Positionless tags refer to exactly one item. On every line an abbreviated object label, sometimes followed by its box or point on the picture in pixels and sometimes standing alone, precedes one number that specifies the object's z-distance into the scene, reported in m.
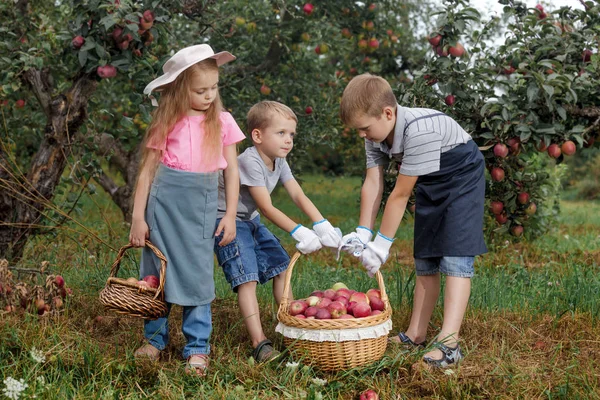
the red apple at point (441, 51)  4.00
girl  2.86
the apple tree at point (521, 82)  3.84
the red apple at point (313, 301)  2.90
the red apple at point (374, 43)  6.84
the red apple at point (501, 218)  4.98
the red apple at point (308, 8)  6.07
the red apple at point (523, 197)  4.82
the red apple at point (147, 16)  3.70
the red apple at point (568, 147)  3.81
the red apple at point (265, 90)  6.37
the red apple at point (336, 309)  2.75
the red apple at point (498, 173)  4.18
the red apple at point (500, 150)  3.91
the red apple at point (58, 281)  3.32
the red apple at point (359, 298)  2.86
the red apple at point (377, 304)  2.89
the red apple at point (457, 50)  4.00
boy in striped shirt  2.90
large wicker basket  2.64
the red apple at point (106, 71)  3.78
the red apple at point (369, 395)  2.46
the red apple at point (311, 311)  2.76
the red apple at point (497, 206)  4.93
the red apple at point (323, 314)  2.72
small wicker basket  2.66
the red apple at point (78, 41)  3.76
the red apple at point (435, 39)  3.99
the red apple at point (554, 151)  3.88
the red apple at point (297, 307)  2.83
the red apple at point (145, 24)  3.71
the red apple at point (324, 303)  2.82
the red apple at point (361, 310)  2.77
